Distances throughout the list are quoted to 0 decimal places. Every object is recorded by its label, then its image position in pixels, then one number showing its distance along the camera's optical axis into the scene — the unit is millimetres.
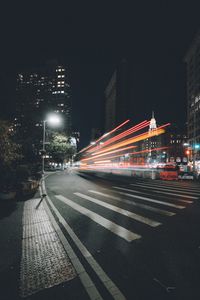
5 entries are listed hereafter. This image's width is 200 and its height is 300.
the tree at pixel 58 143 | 25797
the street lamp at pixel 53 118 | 19941
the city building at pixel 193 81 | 77188
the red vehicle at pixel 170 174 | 23766
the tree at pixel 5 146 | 10227
